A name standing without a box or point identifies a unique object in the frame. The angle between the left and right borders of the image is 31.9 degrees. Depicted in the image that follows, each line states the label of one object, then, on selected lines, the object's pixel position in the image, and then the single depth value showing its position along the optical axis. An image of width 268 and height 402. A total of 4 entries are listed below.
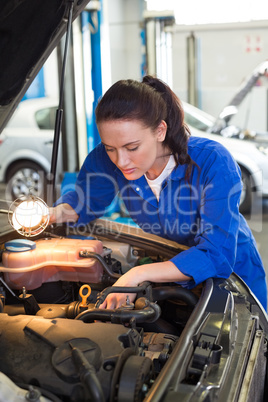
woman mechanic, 1.59
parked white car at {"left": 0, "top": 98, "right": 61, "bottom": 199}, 6.34
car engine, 1.09
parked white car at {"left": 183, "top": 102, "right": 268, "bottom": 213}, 5.82
